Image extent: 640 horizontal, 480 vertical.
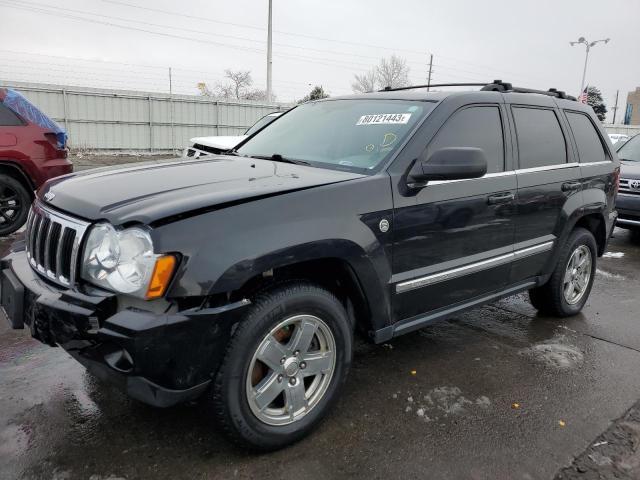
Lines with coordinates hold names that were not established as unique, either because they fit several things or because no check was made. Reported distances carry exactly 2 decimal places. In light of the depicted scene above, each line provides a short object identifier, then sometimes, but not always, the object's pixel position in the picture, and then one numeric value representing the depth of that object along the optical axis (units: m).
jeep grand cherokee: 2.13
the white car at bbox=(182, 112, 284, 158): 8.18
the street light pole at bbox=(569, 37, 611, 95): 31.08
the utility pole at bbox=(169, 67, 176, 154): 19.66
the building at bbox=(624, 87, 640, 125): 86.19
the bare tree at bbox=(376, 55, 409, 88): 57.47
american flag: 32.25
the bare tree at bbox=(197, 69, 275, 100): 56.72
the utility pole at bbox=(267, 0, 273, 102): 26.36
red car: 6.37
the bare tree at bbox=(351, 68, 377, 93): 56.83
